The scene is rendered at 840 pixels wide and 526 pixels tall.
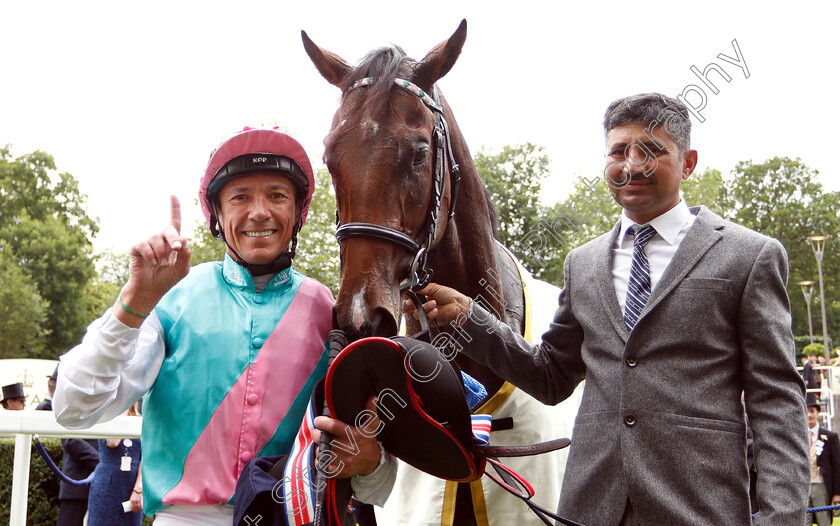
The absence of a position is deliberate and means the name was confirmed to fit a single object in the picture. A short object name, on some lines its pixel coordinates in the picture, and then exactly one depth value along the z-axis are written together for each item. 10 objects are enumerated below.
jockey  1.81
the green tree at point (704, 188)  26.36
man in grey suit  1.92
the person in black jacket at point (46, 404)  7.33
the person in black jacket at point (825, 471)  9.66
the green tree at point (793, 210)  38.75
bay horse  2.25
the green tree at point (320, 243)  18.59
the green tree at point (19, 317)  33.16
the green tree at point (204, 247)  23.58
